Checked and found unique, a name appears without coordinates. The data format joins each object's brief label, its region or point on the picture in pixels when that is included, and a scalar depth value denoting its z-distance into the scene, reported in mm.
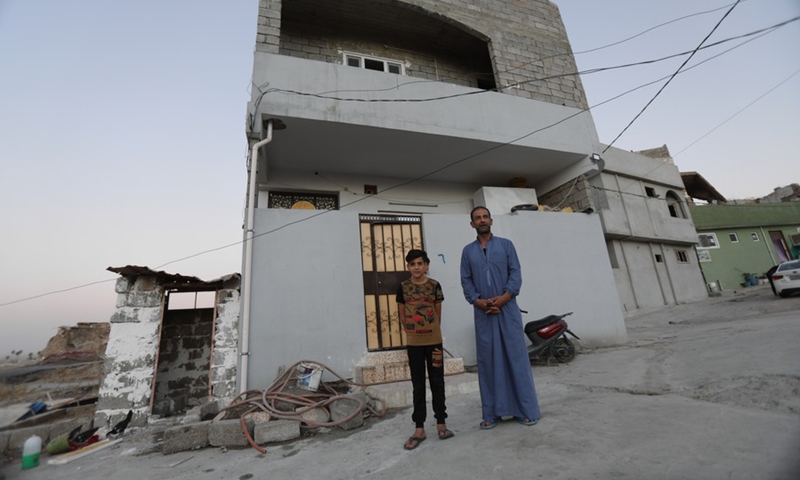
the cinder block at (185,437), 3129
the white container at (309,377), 4136
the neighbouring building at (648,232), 11969
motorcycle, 5293
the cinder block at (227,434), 3137
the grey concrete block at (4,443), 3822
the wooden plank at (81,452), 3322
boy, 2553
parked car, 9820
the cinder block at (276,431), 3127
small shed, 4273
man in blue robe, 2641
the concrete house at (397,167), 4910
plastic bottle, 3311
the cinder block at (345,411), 3357
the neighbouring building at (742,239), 17641
